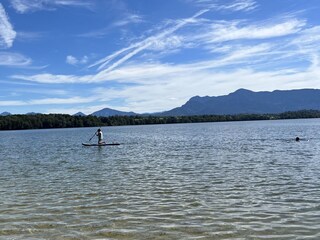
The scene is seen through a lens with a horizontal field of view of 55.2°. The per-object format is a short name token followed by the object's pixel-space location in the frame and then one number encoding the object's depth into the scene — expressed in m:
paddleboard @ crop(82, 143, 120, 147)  47.64
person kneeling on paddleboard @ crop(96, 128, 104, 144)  45.60
